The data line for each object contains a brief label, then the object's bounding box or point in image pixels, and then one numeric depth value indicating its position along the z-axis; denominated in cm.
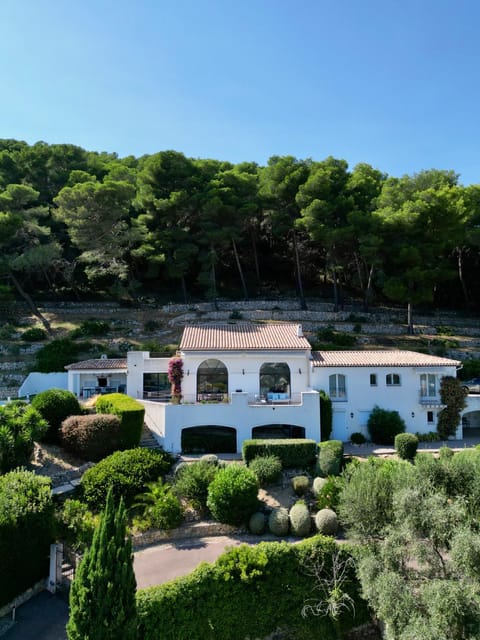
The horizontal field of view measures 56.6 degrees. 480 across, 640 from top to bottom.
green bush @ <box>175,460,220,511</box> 1998
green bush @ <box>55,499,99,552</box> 1731
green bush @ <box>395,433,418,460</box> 2308
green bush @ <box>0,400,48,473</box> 1956
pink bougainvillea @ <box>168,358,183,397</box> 2667
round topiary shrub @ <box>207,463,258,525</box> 1886
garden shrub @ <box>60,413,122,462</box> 2189
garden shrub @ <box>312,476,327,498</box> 2058
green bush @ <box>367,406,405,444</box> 2589
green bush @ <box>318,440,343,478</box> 2155
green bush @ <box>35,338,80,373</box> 3331
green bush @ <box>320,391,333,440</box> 2566
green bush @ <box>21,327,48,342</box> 3966
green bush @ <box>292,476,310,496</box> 2095
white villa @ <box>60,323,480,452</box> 2502
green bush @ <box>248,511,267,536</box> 1903
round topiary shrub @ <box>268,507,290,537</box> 1886
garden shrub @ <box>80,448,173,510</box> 1925
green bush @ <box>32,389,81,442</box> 2273
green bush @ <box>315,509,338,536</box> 1886
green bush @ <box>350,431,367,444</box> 2608
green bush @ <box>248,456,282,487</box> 2122
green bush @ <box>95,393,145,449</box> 2289
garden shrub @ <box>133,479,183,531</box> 1866
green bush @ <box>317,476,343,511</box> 1980
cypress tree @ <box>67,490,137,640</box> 1227
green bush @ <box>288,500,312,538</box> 1883
